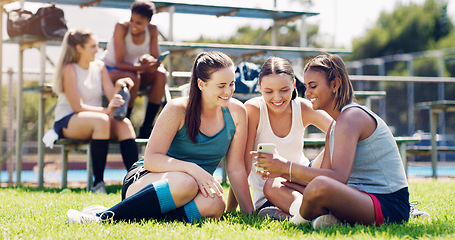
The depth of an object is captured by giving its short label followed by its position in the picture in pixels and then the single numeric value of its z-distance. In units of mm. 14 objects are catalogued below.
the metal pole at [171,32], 7256
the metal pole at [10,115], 8195
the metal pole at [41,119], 6258
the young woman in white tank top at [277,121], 3436
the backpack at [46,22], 6184
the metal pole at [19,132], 6570
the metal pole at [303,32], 8102
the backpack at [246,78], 5887
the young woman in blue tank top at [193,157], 3070
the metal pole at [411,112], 12419
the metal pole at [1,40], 6613
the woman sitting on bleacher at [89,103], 5234
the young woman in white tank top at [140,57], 5660
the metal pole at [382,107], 11688
